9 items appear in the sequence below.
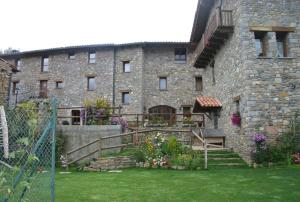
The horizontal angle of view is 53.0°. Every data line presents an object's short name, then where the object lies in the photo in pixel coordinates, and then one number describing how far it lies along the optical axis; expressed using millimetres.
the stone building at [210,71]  12352
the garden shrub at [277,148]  11617
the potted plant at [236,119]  12945
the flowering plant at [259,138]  11664
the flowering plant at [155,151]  11859
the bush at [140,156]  12137
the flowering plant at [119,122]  15797
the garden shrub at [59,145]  14086
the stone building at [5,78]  15542
